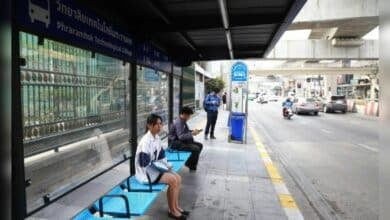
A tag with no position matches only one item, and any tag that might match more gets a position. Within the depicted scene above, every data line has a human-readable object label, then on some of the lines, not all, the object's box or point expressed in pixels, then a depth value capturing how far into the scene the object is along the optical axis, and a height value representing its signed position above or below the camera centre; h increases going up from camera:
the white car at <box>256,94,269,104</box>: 62.53 -0.92
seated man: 6.99 -0.87
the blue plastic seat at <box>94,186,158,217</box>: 3.70 -1.18
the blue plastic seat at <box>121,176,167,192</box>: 4.40 -1.14
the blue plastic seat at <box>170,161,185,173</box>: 5.74 -1.15
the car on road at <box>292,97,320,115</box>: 28.42 -0.88
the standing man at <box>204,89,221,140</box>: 12.05 -0.41
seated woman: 4.41 -0.86
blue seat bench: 3.64 -1.17
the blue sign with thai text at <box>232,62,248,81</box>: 11.80 +0.76
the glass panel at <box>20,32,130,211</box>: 3.44 -0.25
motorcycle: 23.12 -1.16
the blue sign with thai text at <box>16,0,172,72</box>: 2.95 +0.67
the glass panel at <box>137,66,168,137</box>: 6.66 -0.02
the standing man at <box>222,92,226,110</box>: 32.15 -0.40
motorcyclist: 23.20 -0.60
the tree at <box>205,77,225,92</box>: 34.41 +1.13
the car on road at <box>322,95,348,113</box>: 31.67 -0.79
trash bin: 11.45 -0.95
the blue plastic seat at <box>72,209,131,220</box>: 3.44 -1.16
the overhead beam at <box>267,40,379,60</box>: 21.95 +2.68
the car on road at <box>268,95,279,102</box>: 76.71 -0.93
